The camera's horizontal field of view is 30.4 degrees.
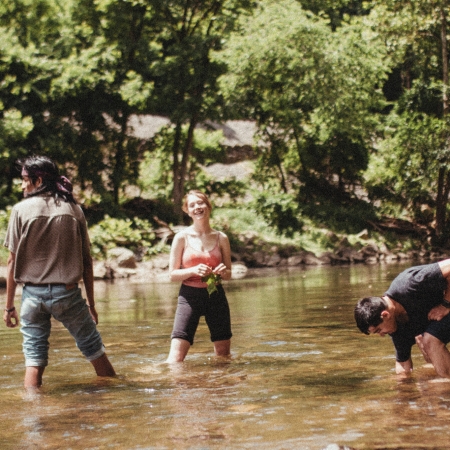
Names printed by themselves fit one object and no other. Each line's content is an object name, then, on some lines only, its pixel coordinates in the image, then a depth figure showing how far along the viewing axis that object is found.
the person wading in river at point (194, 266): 7.89
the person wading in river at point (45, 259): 6.43
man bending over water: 6.24
